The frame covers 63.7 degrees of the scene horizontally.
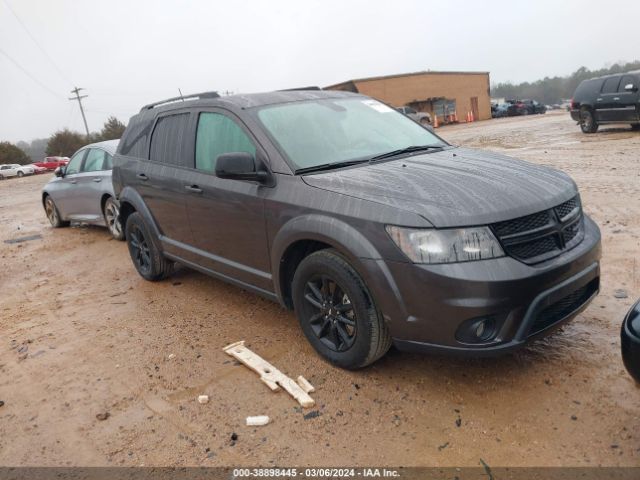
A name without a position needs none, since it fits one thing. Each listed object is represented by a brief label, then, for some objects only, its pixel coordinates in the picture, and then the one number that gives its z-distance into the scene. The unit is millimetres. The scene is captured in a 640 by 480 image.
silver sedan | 7969
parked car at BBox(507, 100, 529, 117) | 44688
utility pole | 63312
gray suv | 2697
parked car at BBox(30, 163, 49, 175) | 43891
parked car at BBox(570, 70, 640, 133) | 14375
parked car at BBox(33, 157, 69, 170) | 45666
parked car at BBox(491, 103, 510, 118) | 47559
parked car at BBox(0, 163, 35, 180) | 41709
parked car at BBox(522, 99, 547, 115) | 44656
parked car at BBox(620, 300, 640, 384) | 2242
